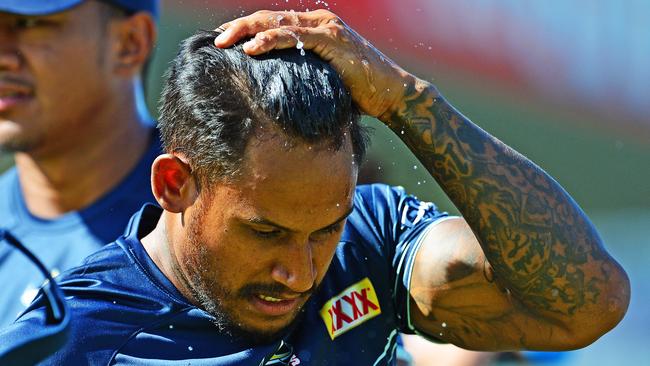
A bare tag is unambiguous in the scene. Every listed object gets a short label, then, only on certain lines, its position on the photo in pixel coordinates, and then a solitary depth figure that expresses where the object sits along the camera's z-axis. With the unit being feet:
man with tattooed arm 17.60
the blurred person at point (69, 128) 25.88
